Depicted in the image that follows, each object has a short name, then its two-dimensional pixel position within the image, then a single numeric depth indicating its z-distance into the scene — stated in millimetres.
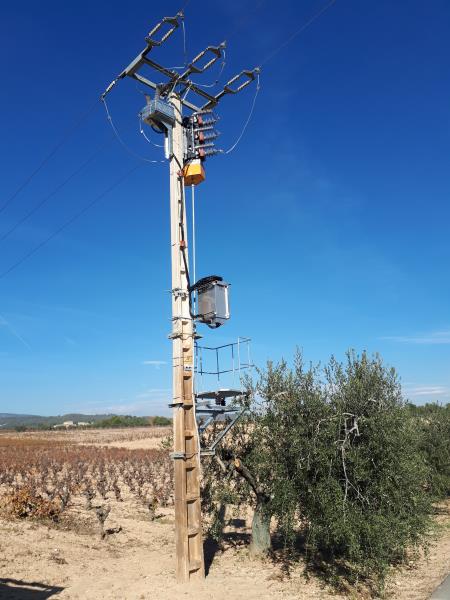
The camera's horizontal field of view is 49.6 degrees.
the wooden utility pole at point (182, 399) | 13438
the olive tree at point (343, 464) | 12531
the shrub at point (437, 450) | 25083
